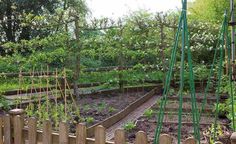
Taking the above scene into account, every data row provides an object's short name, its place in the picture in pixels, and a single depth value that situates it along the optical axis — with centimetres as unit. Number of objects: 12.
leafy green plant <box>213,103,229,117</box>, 344
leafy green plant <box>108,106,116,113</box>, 401
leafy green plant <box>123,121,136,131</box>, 318
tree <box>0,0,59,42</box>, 891
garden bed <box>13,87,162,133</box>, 337
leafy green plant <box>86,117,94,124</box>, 341
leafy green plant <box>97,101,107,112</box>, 414
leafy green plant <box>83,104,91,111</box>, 414
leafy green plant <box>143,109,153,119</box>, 382
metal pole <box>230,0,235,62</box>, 194
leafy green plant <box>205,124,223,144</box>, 253
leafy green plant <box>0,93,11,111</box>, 395
